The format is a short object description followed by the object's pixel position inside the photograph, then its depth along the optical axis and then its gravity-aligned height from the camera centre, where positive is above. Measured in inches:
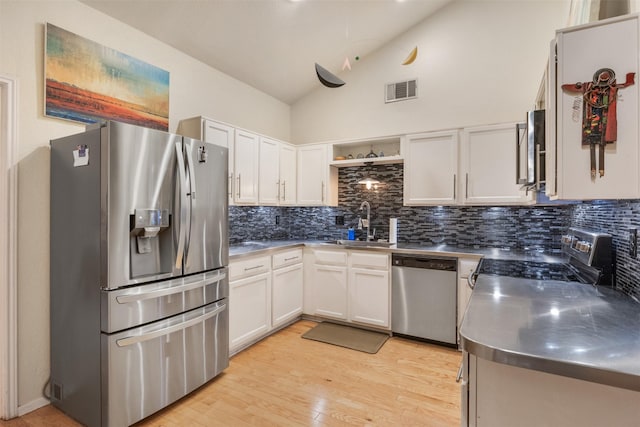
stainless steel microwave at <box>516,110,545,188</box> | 59.1 +11.9
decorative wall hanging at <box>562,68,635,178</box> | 44.9 +14.4
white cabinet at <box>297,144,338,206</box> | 159.2 +16.6
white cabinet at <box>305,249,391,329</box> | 133.0 -32.3
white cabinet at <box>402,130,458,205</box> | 131.8 +18.3
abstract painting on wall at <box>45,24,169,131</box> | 87.4 +38.1
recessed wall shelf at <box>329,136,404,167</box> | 149.6 +29.7
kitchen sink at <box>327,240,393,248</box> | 139.6 -14.7
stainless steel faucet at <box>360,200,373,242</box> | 155.3 -3.7
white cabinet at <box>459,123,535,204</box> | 121.2 +17.7
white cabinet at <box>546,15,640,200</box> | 44.4 +14.5
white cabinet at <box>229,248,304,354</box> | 113.1 -32.8
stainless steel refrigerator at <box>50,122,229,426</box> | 73.6 -15.3
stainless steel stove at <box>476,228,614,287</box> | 60.9 -12.3
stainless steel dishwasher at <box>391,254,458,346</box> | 120.6 -33.0
